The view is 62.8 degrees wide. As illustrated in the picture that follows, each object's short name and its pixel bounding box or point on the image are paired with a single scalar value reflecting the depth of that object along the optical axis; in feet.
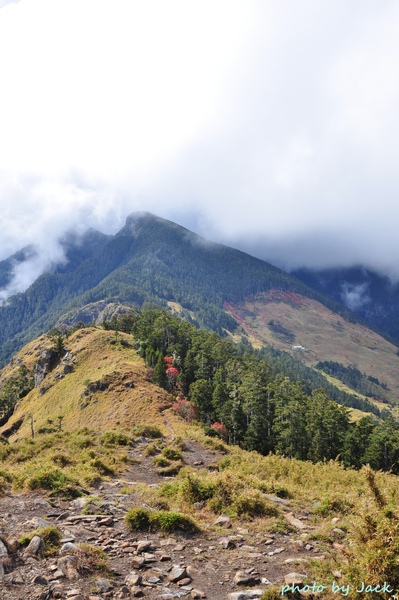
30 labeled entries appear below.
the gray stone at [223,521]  50.47
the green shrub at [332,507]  55.93
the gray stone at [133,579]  33.68
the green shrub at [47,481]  63.21
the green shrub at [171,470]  99.09
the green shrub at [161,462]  107.17
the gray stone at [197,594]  32.24
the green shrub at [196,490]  61.04
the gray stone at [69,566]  33.47
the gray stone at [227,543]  42.96
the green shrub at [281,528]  47.44
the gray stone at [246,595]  30.66
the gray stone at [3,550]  36.05
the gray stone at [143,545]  41.03
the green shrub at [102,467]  90.27
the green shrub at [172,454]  115.65
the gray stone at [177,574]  34.95
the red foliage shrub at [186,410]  213.77
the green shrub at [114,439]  131.05
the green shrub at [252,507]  53.88
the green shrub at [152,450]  120.16
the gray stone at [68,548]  37.49
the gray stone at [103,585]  32.19
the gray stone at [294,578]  31.76
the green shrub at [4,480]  63.44
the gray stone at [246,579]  33.90
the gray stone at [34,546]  37.11
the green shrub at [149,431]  151.89
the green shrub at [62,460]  94.07
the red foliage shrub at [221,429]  212.54
